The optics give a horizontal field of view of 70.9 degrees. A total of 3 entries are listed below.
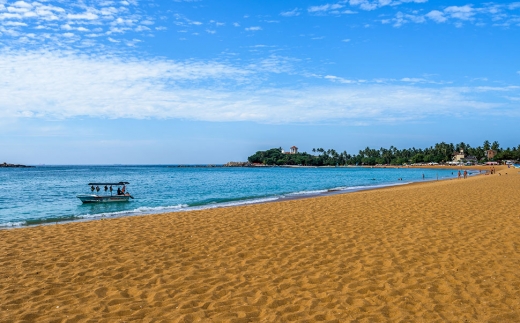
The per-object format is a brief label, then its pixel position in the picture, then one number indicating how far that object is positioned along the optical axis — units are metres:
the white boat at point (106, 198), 28.25
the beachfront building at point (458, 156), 180.75
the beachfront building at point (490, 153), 179.60
